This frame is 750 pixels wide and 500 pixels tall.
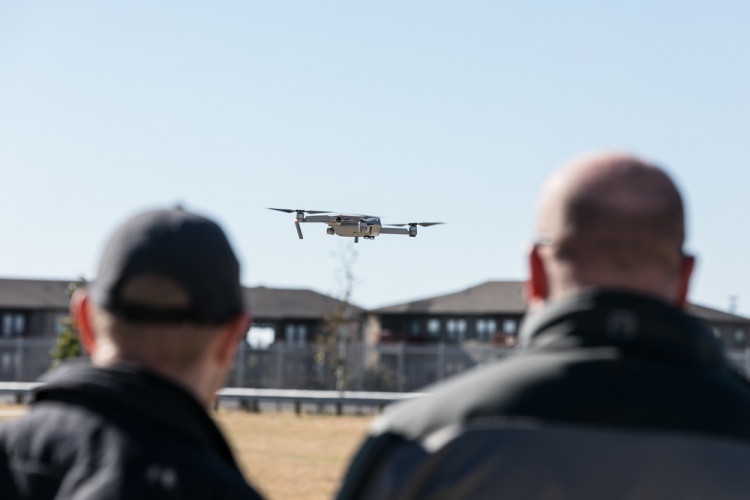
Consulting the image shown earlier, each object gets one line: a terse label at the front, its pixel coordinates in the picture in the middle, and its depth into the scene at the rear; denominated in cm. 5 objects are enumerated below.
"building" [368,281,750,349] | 7400
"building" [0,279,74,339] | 7812
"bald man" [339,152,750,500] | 252
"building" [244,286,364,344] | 7725
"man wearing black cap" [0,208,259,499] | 268
